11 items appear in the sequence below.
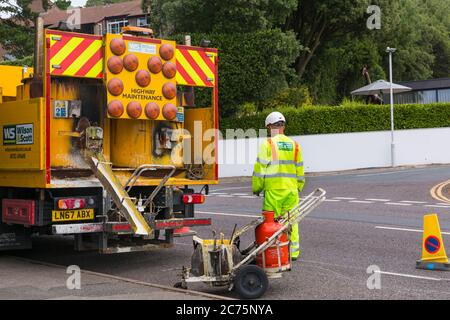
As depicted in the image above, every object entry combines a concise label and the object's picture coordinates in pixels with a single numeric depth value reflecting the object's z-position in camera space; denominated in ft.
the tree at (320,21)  123.13
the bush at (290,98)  119.75
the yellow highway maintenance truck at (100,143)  28.12
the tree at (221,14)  104.94
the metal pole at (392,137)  111.45
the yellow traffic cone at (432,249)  29.48
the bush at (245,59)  103.65
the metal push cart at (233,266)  23.61
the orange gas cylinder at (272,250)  24.41
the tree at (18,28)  149.38
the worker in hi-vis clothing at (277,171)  26.43
